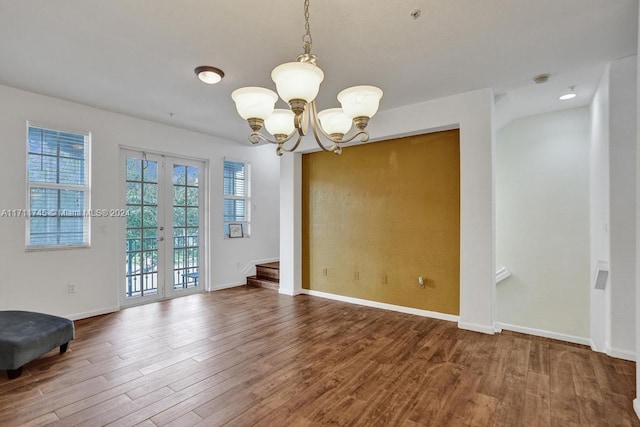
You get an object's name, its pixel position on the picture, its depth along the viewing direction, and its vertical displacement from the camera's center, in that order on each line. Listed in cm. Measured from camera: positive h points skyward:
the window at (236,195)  589 +43
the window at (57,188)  373 +37
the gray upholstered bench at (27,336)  246 -104
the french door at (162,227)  466 -16
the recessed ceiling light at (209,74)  299 +143
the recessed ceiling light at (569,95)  358 +149
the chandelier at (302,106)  173 +74
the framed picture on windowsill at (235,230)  594 -28
